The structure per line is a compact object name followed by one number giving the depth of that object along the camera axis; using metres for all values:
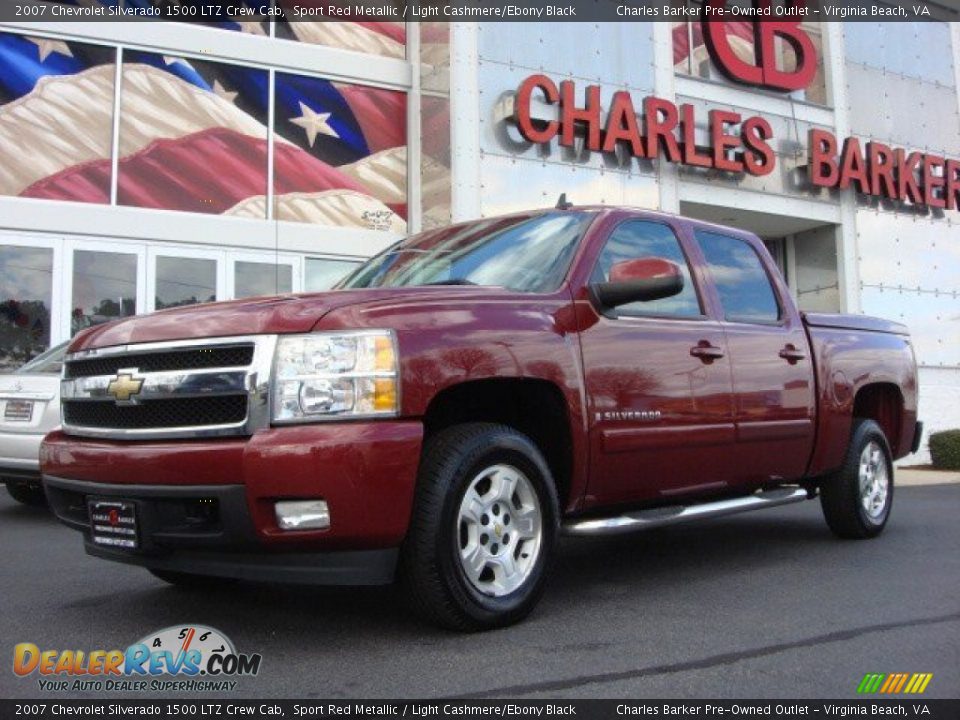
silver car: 7.72
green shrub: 15.73
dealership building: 13.24
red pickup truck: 3.48
